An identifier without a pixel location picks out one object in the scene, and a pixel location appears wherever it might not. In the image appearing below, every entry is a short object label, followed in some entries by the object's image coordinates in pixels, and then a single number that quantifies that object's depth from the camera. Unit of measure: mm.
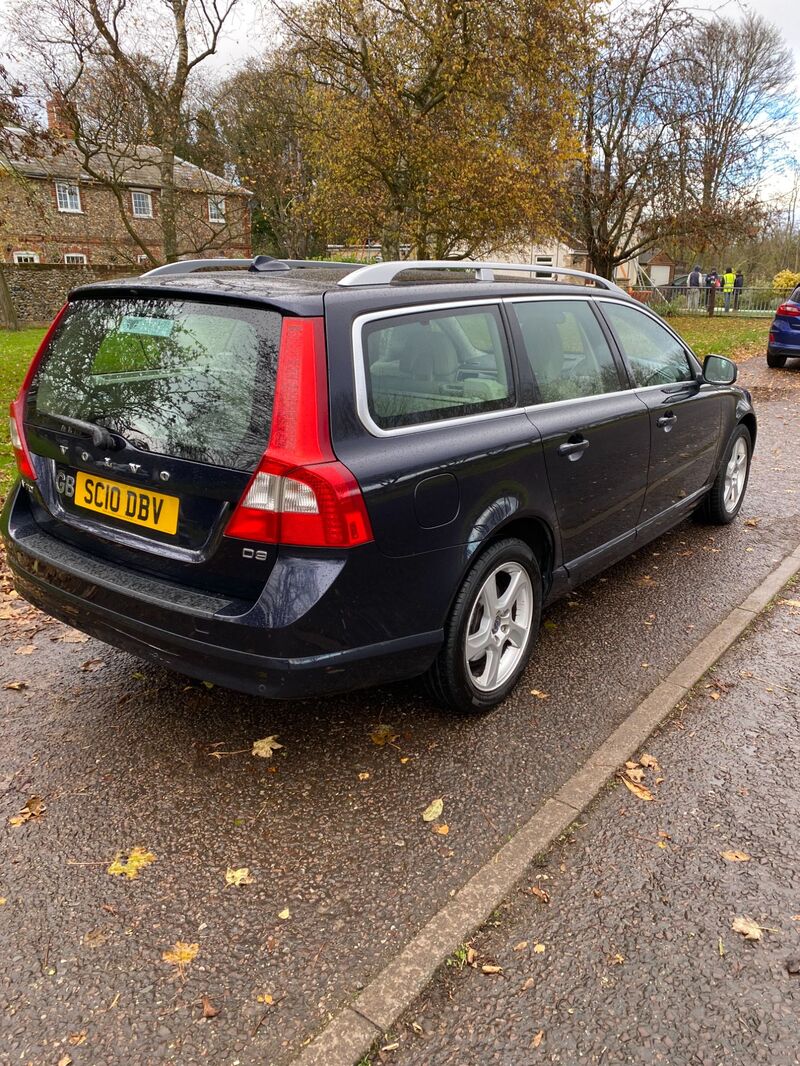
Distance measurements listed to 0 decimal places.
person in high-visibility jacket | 31188
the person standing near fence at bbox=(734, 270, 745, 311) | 31484
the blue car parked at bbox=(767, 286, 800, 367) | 14344
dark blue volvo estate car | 2529
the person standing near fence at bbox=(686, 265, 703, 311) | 30734
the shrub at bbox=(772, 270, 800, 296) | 31445
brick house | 36375
